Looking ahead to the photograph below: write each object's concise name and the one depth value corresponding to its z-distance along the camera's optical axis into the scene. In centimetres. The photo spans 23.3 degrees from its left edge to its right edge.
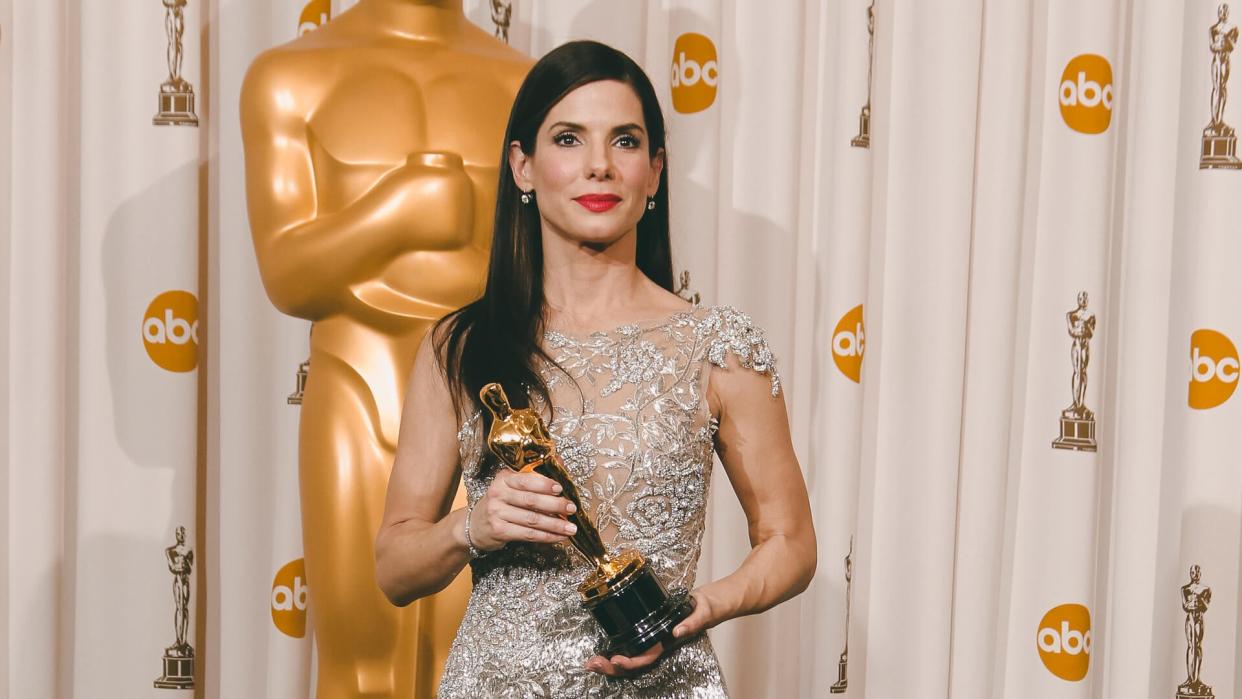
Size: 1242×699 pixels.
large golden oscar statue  377
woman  332
